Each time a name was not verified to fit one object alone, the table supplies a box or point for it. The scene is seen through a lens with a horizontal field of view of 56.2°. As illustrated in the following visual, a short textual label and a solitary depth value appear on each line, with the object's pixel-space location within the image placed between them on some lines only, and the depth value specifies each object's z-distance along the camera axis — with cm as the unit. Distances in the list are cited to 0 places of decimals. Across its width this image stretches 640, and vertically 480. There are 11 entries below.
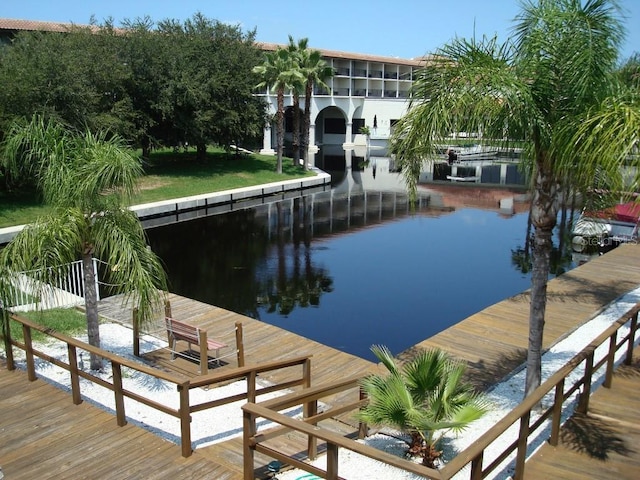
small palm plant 664
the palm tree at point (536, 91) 682
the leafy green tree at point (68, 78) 2457
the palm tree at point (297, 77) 3728
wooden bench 953
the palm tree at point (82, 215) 837
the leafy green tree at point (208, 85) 3544
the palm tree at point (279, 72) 3691
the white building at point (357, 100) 6319
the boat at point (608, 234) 2080
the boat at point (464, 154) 5298
